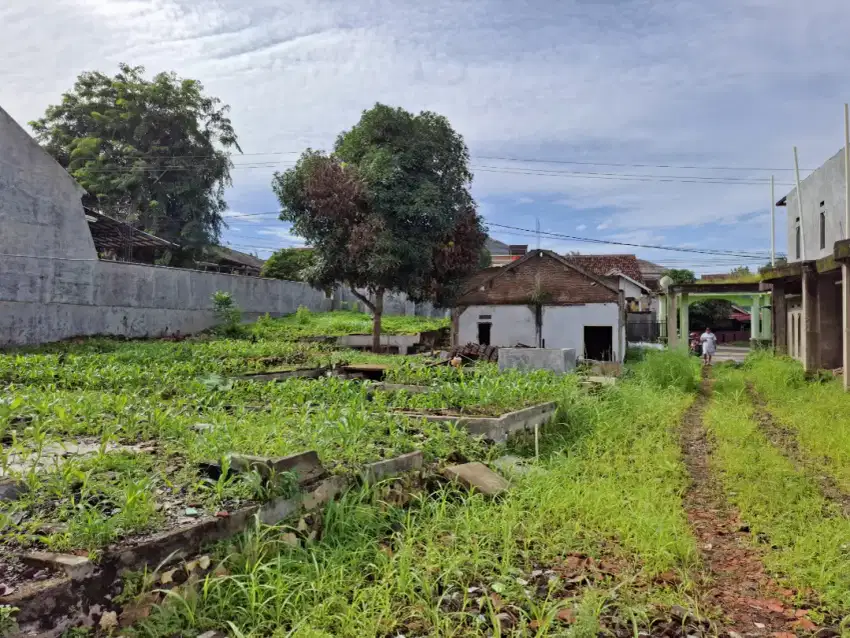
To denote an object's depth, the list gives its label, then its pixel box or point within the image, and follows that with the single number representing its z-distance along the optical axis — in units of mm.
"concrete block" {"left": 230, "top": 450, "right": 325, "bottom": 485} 4160
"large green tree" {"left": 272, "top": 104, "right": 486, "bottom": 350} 18797
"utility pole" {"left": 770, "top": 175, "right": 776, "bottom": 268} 25359
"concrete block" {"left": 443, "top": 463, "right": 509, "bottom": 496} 5336
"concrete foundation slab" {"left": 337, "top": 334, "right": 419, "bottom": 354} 21969
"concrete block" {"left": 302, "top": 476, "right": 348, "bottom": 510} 4320
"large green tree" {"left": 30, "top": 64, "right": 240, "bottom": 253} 29078
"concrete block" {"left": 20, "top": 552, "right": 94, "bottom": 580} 2895
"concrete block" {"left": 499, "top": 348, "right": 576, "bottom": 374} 11789
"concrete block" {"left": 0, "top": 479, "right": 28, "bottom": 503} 3742
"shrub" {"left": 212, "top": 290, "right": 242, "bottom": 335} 24172
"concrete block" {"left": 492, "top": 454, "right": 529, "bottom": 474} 6088
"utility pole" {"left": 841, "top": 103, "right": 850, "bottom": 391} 11414
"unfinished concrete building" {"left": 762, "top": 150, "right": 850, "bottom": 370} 14078
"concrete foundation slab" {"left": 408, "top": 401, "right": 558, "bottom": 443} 6750
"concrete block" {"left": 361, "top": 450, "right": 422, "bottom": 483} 4871
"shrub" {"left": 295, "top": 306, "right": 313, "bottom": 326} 26625
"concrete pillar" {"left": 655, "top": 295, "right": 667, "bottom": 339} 29222
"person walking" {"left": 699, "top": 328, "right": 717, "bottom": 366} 20797
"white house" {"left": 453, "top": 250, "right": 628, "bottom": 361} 20297
